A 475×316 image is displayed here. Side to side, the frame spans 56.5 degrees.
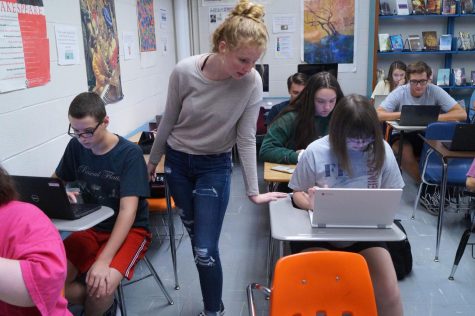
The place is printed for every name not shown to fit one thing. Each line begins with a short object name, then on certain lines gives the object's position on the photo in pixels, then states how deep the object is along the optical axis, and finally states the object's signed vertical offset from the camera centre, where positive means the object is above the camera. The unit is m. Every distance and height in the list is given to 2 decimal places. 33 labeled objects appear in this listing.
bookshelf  5.60 +0.14
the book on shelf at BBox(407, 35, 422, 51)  5.66 +0.14
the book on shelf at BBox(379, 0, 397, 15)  5.54 +0.60
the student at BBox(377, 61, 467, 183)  3.82 -0.42
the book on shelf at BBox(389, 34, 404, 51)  5.61 +0.16
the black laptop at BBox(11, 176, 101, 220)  1.48 -0.43
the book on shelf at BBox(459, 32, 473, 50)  5.58 +0.15
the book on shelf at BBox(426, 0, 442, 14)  5.41 +0.58
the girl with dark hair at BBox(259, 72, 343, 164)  2.50 -0.36
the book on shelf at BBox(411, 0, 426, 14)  5.45 +0.59
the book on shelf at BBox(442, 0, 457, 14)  5.41 +0.57
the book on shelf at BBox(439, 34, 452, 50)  5.53 +0.15
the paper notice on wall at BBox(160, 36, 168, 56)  4.68 +0.19
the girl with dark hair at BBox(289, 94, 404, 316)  1.66 -0.44
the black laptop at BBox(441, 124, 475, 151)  2.56 -0.48
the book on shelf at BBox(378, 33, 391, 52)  5.58 +0.17
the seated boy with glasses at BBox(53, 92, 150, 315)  1.69 -0.56
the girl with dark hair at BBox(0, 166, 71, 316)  0.90 -0.39
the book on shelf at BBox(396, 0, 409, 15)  5.48 +0.59
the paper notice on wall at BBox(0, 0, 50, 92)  1.96 +0.10
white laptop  1.45 -0.50
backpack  2.47 -1.10
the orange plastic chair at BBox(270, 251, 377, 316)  1.29 -0.66
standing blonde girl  1.69 -0.31
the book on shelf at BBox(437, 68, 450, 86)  5.67 -0.30
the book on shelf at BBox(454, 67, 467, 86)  5.65 -0.29
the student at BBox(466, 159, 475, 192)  2.21 -0.62
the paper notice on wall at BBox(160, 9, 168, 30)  4.72 +0.47
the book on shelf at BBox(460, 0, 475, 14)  5.42 +0.56
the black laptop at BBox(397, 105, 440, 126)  3.59 -0.48
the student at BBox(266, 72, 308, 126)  3.37 -0.21
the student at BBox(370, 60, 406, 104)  4.94 -0.27
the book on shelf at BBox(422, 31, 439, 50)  5.64 +0.18
